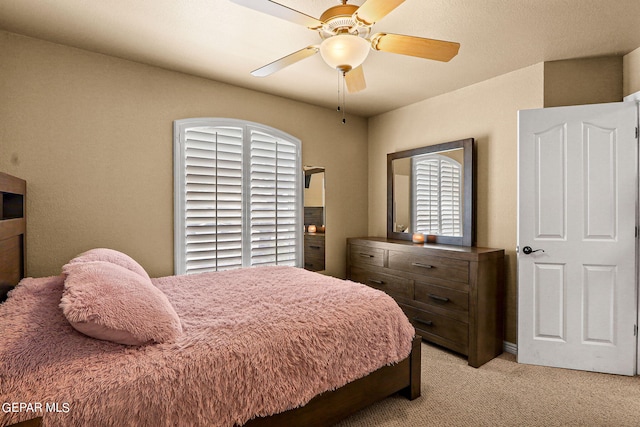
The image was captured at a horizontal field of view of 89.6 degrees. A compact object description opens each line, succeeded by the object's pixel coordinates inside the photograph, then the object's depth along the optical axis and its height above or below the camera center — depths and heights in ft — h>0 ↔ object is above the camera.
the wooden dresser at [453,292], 8.96 -2.36
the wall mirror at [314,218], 12.75 -0.13
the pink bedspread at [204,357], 3.52 -1.91
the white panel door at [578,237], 8.17 -0.56
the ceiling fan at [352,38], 5.04 +3.20
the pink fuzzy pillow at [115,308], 4.10 -1.26
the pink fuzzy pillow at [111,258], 6.59 -0.93
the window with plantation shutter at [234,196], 10.08 +0.64
